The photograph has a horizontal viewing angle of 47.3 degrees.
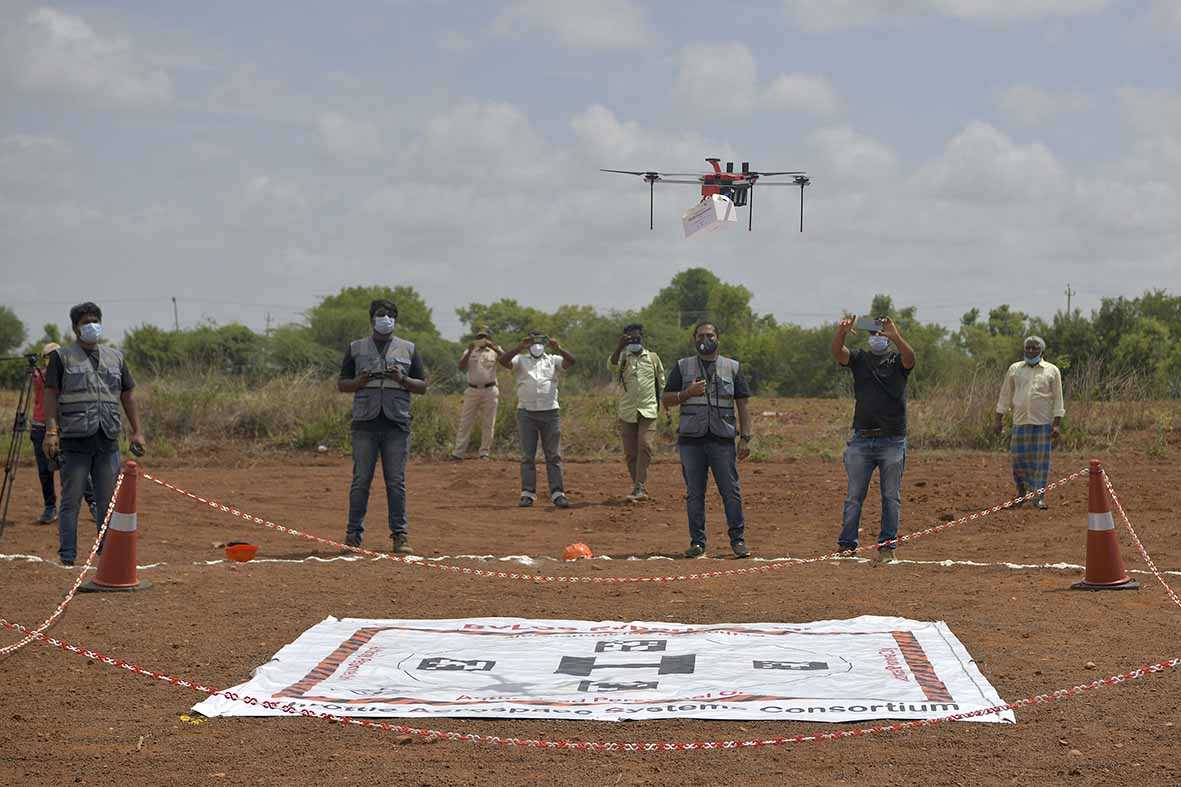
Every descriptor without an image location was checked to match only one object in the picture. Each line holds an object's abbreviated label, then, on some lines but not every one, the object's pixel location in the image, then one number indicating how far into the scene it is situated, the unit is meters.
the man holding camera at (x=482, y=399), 19.75
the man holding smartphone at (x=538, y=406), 14.99
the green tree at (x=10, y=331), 59.38
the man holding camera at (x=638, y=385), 14.69
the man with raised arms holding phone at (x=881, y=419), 10.55
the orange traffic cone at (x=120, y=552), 9.17
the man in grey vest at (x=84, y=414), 9.88
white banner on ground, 6.17
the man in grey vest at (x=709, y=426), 11.02
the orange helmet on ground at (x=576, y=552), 11.59
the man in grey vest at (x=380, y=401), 11.05
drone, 11.23
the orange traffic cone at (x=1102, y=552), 9.22
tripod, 11.31
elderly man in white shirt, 13.74
